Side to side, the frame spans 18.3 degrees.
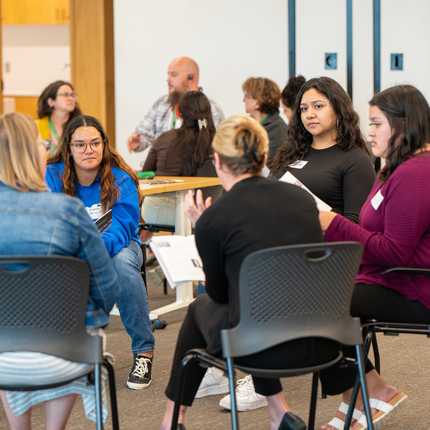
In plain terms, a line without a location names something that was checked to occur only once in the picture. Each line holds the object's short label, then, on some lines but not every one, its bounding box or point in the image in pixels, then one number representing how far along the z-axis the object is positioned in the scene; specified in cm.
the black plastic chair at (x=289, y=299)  391
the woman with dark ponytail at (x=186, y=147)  595
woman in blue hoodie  486
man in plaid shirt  690
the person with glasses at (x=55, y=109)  681
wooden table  555
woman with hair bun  399
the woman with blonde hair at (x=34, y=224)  392
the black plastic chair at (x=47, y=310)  386
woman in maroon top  419
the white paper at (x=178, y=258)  422
